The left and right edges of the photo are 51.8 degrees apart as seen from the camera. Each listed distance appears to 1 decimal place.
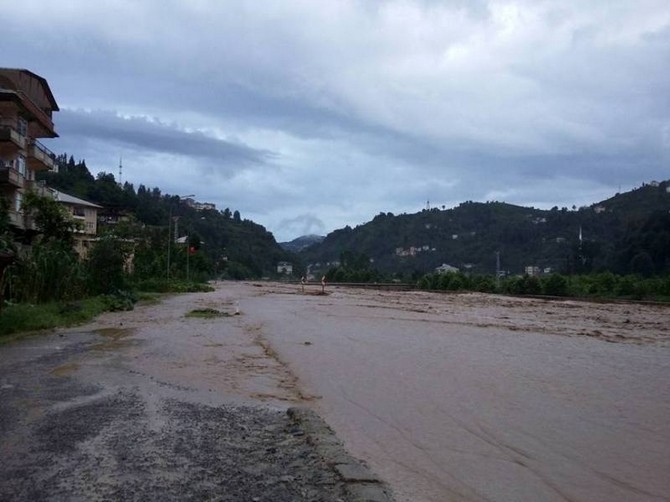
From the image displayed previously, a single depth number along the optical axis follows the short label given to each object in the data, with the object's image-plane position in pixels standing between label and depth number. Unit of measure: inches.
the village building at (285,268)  6274.6
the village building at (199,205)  6207.2
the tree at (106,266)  1346.2
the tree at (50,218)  1325.0
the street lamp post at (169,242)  2425.2
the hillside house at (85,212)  2159.0
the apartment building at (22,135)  1445.9
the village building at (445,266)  5291.3
